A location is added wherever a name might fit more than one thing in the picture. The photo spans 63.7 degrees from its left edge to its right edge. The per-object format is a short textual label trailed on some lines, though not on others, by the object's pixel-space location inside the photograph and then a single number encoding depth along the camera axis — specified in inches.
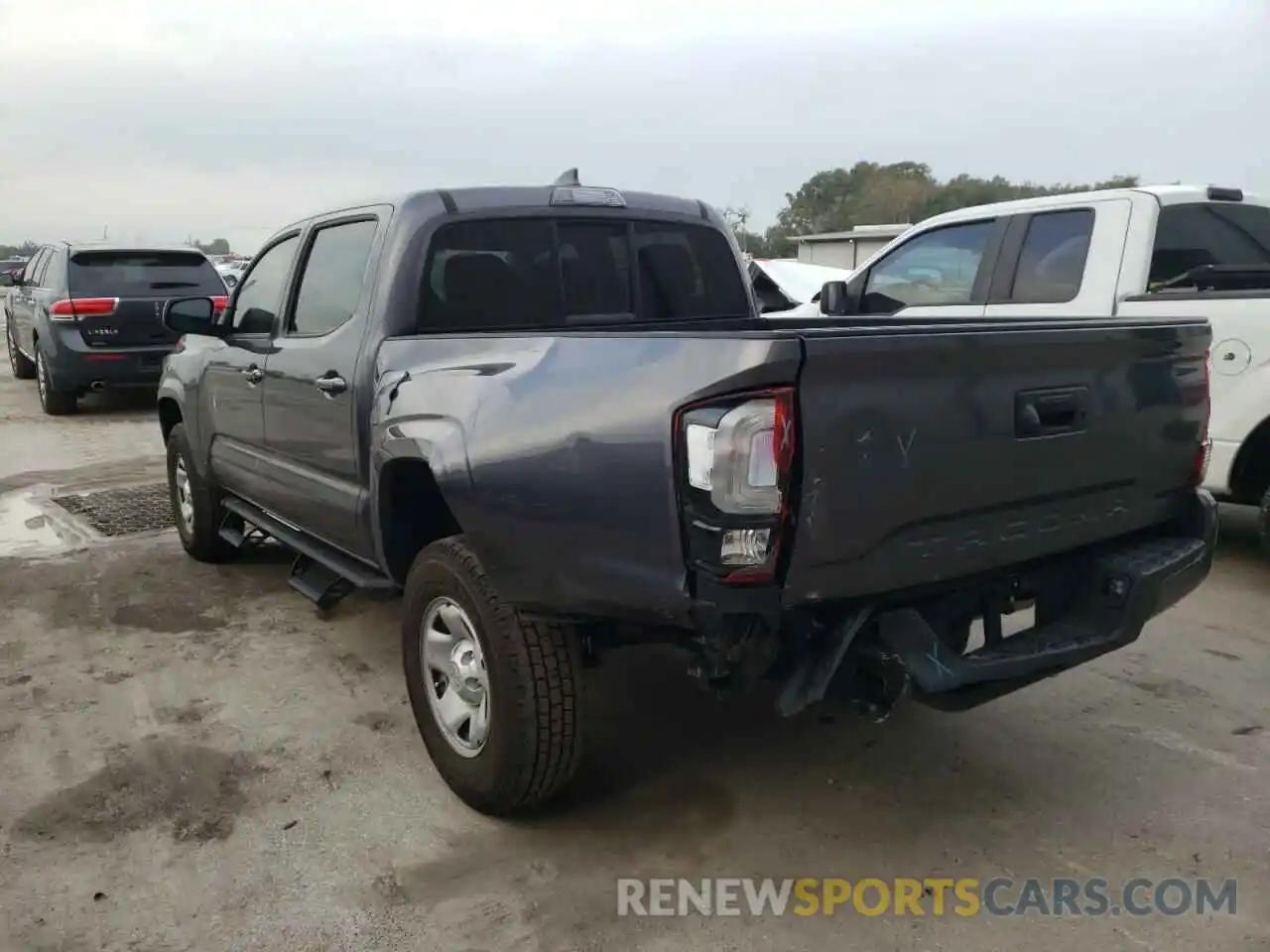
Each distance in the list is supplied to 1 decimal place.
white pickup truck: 192.4
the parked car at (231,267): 1027.3
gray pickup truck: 88.3
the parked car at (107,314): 417.7
